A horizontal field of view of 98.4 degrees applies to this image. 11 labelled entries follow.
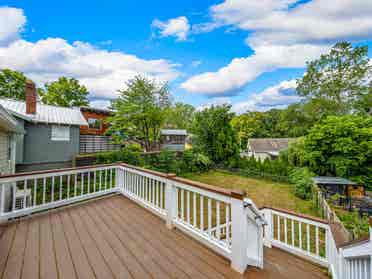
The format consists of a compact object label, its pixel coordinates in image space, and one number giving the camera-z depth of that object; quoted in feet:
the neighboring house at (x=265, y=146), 66.44
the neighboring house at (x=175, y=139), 68.68
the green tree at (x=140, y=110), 38.55
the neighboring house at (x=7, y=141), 13.41
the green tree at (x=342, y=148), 27.76
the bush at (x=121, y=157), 29.71
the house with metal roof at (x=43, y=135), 28.63
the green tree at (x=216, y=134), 43.65
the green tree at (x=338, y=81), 45.09
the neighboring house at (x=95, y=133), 38.58
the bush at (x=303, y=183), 26.59
